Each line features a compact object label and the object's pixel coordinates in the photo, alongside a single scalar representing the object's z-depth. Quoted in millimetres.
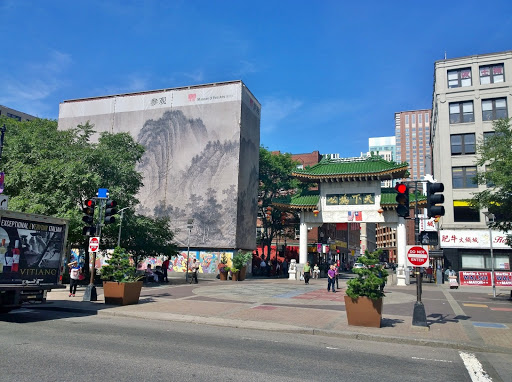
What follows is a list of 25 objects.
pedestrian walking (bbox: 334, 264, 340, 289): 24058
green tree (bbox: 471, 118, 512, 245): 19203
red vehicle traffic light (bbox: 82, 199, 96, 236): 15727
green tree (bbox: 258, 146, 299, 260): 47688
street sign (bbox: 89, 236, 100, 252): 16159
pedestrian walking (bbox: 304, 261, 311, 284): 29381
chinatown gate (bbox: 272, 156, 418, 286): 36406
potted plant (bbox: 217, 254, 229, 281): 33531
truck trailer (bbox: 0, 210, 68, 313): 11133
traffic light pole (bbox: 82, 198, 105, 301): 16391
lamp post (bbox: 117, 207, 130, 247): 22781
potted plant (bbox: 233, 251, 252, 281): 33531
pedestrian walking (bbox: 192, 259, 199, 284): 28909
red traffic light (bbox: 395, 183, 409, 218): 12172
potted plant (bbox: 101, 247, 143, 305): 15423
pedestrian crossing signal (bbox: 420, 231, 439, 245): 12323
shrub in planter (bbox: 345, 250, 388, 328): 11406
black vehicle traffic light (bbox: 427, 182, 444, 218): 11656
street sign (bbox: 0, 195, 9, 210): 14445
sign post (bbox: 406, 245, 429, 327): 11630
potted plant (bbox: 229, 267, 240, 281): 33219
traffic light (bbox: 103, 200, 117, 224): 16094
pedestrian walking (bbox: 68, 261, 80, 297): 17969
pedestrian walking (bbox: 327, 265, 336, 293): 23503
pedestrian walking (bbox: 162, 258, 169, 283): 28356
